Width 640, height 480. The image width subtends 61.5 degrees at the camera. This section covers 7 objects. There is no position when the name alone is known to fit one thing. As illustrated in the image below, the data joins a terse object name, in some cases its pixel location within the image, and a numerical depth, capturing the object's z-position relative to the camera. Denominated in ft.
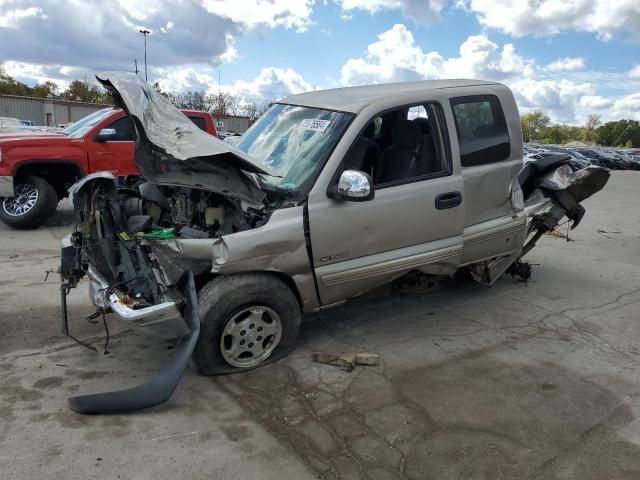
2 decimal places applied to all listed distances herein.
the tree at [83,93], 176.45
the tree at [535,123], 429.79
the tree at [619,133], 357.61
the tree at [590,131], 401.29
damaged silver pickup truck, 11.76
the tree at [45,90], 205.46
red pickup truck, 26.22
